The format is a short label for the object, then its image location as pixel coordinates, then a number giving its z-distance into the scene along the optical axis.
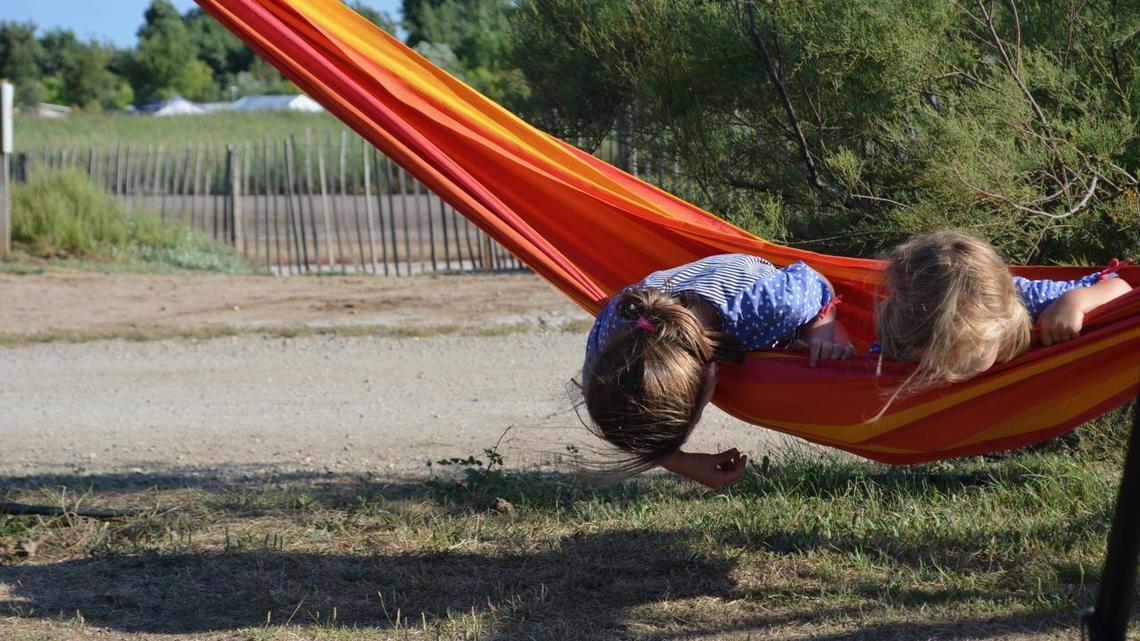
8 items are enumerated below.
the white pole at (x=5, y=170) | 12.29
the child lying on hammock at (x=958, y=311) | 2.82
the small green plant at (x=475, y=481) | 4.35
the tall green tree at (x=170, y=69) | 48.56
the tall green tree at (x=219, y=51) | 56.22
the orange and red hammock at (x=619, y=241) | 2.89
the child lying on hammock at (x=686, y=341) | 2.87
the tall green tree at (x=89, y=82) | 48.38
